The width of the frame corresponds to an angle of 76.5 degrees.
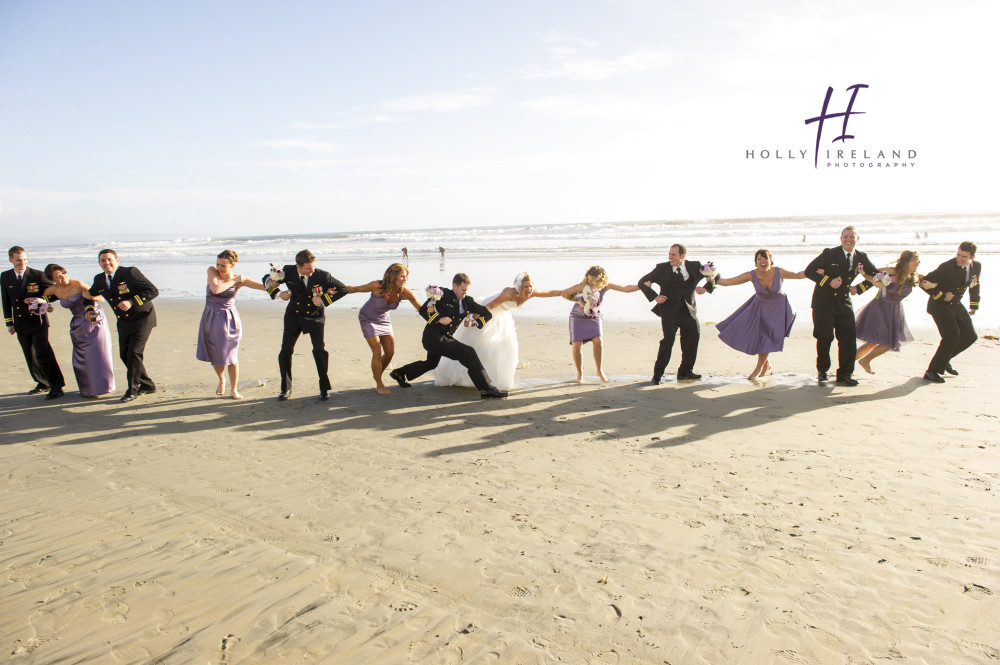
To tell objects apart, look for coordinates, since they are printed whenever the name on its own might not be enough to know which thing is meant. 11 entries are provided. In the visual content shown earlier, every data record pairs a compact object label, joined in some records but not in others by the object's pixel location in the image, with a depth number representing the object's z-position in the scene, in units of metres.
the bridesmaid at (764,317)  8.67
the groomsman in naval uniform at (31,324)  8.27
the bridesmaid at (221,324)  7.96
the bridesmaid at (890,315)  8.79
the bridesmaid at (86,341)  8.12
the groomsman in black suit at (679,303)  8.62
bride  8.11
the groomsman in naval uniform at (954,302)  8.67
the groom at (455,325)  7.89
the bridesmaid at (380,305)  8.07
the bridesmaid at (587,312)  8.51
